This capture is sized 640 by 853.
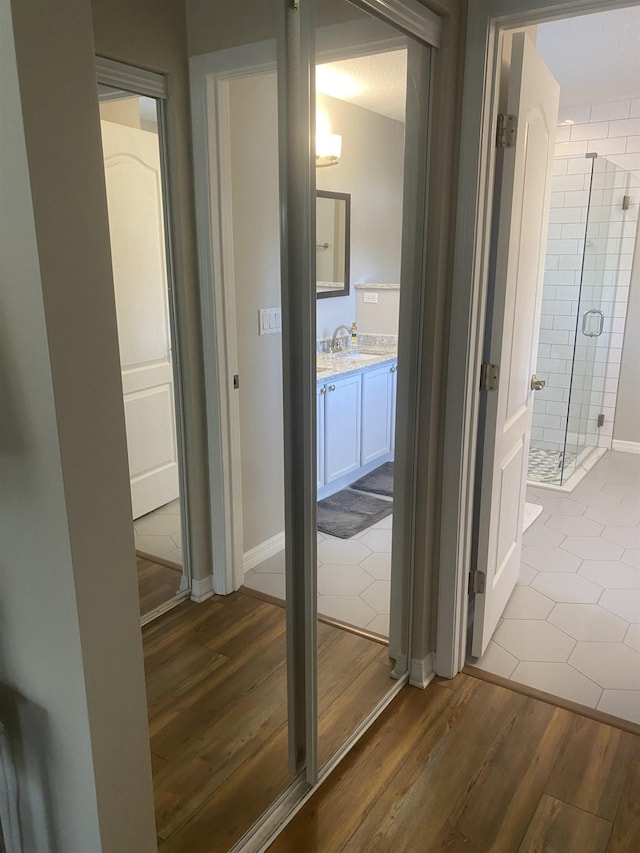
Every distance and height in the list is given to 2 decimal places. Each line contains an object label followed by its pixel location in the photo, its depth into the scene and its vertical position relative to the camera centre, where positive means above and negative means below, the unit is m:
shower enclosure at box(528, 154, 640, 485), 4.40 -0.36
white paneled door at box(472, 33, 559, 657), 1.99 -0.20
